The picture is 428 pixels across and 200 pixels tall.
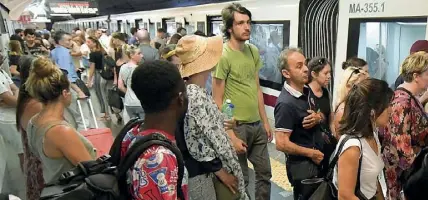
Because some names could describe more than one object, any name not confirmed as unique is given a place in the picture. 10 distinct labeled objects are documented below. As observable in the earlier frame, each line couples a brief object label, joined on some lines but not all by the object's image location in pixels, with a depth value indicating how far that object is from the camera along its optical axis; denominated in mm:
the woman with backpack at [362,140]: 1612
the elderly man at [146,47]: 4864
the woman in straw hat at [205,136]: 1649
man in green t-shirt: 2564
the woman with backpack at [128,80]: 4121
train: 3174
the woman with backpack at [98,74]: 6434
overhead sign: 14062
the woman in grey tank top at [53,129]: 1711
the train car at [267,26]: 4840
